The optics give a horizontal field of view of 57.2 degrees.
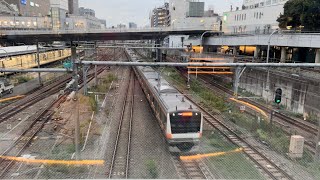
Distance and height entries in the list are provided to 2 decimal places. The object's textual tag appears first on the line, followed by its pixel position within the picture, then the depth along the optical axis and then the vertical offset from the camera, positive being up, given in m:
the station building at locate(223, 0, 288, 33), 54.86 +6.63
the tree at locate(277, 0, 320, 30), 38.34 +4.78
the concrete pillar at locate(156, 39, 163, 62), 53.04 -1.36
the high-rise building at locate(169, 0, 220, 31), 103.56 +14.10
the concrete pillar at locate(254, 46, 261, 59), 46.46 -0.61
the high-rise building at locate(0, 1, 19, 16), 100.26 +13.35
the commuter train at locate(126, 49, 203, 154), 13.54 -3.62
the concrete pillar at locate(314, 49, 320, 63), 31.38 -0.69
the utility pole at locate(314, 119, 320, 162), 11.91 -4.29
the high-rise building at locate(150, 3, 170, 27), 186.45 +22.15
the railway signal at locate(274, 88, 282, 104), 16.16 -2.77
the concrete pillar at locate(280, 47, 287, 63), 38.78 -0.49
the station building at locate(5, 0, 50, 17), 119.06 +17.26
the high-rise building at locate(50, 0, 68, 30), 118.30 +12.37
